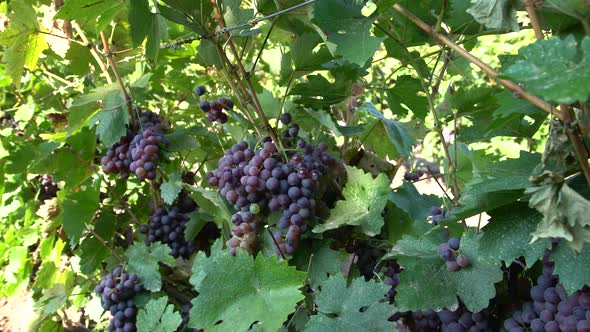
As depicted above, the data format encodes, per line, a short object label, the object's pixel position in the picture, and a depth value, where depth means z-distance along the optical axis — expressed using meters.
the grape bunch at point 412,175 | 1.12
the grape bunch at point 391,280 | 0.85
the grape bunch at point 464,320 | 0.74
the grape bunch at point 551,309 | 0.60
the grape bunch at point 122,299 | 1.23
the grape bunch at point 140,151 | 1.17
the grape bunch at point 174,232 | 1.26
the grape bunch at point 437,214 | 0.84
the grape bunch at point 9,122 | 2.24
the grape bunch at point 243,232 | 0.88
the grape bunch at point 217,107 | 0.97
